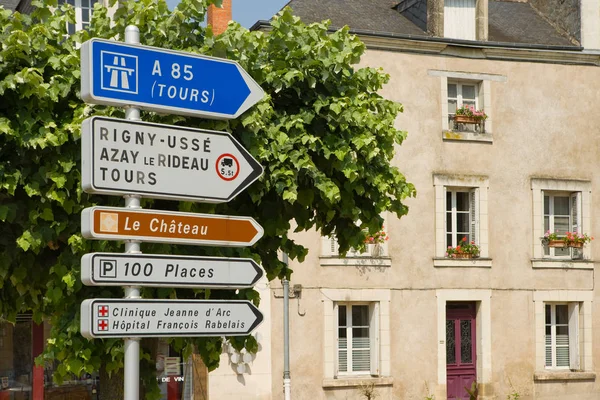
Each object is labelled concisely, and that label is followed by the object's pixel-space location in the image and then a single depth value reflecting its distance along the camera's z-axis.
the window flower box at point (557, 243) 22.34
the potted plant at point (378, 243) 21.08
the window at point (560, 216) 22.48
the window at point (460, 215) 21.77
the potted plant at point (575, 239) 22.30
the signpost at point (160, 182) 5.73
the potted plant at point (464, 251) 21.81
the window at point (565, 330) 22.44
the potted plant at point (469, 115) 21.94
